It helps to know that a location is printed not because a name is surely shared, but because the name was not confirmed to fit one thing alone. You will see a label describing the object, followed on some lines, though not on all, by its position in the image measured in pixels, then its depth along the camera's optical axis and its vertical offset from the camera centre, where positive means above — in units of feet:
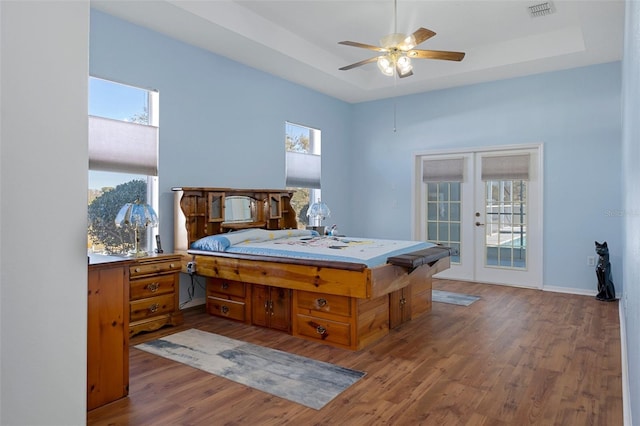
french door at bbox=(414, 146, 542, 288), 18.84 -0.05
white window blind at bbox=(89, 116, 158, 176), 12.53 +1.96
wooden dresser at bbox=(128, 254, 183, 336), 11.78 -2.45
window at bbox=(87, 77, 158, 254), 12.69 +1.60
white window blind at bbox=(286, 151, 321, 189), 20.06 +1.95
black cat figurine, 16.12 -2.55
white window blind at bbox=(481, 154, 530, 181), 18.89 +1.97
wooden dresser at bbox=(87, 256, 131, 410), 7.68 -2.33
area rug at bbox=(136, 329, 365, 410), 8.52 -3.65
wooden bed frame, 10.94 -2.16
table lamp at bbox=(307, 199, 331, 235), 18.89 -0.12
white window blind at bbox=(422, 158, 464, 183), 20.61 +2.00
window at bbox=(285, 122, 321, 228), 20.12 +2.17
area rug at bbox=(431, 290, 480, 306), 16.05 -3.51
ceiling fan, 11.51 +4.45
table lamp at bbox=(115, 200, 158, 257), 11.94 -0.24
